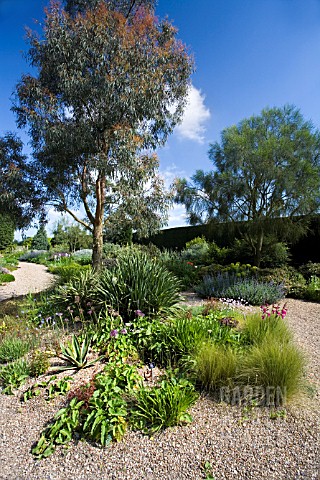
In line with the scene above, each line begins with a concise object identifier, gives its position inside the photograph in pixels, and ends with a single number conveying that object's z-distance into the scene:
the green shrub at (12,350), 3.11
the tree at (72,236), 18.44
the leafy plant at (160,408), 2.12
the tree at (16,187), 5.48
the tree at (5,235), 19.61
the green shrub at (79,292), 4.44
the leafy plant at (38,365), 2.75
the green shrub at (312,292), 6.42
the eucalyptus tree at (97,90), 5.22
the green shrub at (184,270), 7.89
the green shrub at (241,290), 5.79
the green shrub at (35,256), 16.77
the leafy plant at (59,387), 2.46
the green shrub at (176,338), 2.92
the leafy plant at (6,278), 9.48
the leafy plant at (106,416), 2.00
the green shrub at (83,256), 13.42
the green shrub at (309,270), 7.76
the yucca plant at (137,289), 3.82
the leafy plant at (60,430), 1.94
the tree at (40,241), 22.42
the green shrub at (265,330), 3.19
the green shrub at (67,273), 6.54
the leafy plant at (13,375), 2.65
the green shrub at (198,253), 10.50
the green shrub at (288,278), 6.75
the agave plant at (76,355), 2.82
